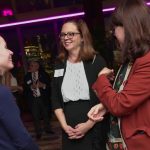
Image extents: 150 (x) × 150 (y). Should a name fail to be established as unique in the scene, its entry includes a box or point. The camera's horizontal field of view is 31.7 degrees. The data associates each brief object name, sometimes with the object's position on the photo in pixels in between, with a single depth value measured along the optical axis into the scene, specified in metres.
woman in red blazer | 1.46
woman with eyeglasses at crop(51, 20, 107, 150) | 1.97
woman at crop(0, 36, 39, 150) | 1.38
